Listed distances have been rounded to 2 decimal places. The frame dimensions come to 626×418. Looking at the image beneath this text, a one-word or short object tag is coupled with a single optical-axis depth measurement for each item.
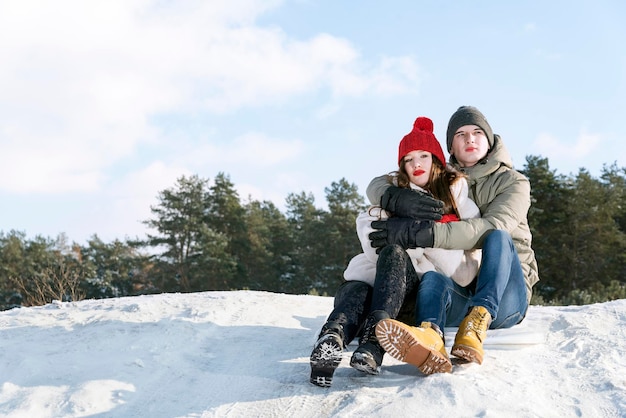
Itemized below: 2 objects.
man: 2.50
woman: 2.51
